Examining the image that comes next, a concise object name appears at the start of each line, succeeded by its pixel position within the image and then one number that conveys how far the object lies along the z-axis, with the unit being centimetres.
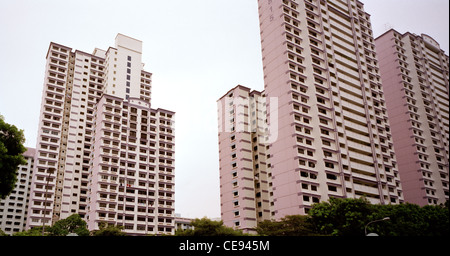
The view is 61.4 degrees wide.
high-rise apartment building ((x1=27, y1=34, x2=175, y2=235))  9169
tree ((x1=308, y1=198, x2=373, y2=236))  4812
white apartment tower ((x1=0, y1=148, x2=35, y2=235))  12962
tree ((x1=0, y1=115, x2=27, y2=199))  3156
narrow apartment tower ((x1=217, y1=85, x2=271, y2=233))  8431
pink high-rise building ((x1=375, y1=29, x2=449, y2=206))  8638
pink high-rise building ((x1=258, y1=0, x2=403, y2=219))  6638
